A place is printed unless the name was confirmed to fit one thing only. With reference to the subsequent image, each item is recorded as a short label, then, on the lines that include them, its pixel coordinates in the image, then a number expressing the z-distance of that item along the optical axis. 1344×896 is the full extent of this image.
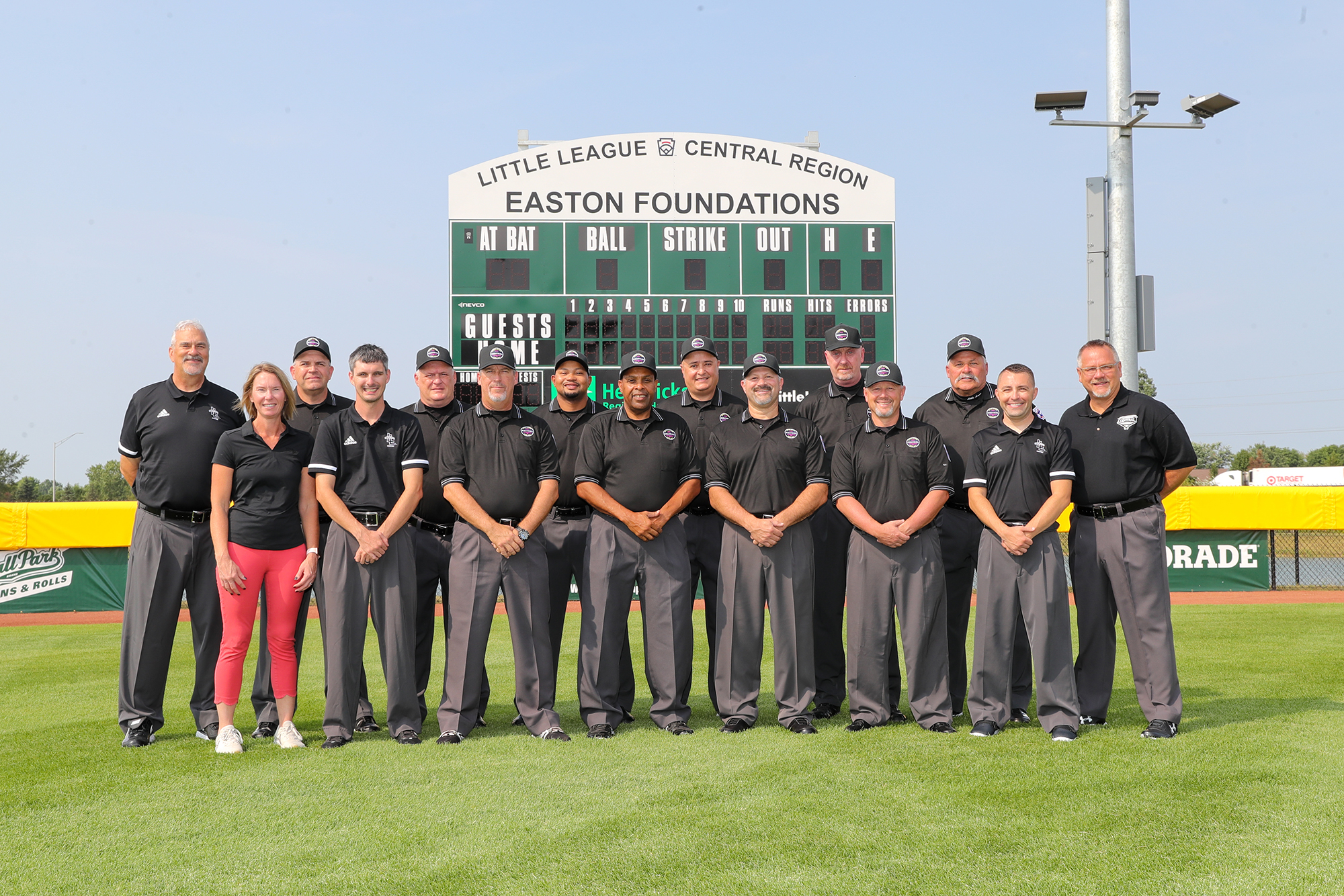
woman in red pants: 4.94
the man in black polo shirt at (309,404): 5.53
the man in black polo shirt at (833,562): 5.82
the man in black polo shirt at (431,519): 5.57
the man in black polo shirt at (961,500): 5.65
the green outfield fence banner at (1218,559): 15.81
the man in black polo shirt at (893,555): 5.27
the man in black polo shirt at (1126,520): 5.16
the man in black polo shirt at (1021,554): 5.14
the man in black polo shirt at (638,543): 5.37
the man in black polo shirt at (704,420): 5.77
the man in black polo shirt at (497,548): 5.19
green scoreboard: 14.12
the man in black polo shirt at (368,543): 5.00
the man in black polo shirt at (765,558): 5.36
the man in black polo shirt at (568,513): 5.75
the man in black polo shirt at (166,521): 5.21
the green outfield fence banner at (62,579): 14.93
